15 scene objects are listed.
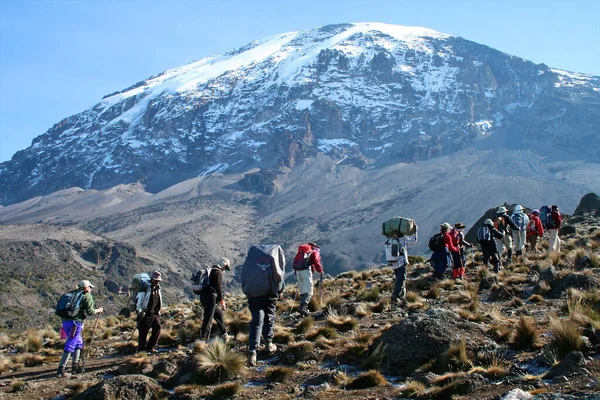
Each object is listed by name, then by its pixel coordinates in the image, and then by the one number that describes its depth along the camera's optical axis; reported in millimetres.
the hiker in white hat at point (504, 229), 16078
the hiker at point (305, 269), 12102
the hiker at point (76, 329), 8609
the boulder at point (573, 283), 9906
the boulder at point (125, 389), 6457
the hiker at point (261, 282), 8227
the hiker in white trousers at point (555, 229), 17223
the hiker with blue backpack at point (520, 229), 16406
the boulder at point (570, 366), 5367
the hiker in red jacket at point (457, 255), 13797
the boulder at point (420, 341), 6703
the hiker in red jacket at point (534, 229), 17547
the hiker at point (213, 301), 9945
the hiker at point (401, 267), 11688
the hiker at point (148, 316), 9883
